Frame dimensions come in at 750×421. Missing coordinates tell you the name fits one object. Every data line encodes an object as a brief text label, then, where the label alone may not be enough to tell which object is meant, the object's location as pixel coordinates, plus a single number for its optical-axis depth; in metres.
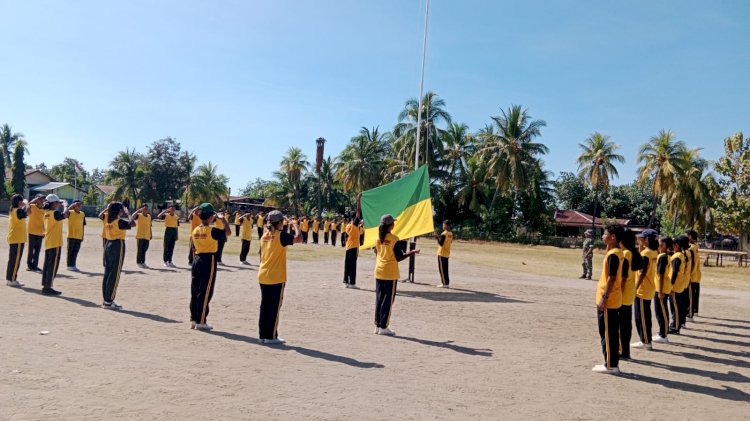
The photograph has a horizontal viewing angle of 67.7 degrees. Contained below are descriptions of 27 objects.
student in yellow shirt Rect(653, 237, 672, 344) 9.58
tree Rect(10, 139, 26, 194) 66.62
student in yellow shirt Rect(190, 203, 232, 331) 8.38
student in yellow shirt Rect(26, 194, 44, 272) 12.56
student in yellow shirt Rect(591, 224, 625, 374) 7.10
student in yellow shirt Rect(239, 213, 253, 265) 20.72
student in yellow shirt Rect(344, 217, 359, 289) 15.11
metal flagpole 16.28
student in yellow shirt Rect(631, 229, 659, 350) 8.80
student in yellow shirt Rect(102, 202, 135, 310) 9.79
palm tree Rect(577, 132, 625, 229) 55.50
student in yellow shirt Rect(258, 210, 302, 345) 7.87
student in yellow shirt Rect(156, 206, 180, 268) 17.73
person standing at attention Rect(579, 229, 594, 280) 21.40
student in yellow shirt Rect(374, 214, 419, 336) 9.01
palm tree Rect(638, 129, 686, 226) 48.84
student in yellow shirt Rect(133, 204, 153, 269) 17.02
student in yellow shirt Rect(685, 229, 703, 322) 11.70
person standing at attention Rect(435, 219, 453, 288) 16.14
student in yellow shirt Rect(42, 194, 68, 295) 10.91
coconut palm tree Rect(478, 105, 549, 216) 54.84
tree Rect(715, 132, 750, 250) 38.75
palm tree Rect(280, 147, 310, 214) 67.44
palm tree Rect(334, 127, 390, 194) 60.28
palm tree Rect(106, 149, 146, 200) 65.81
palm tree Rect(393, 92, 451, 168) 55.16
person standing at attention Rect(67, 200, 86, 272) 14.86
